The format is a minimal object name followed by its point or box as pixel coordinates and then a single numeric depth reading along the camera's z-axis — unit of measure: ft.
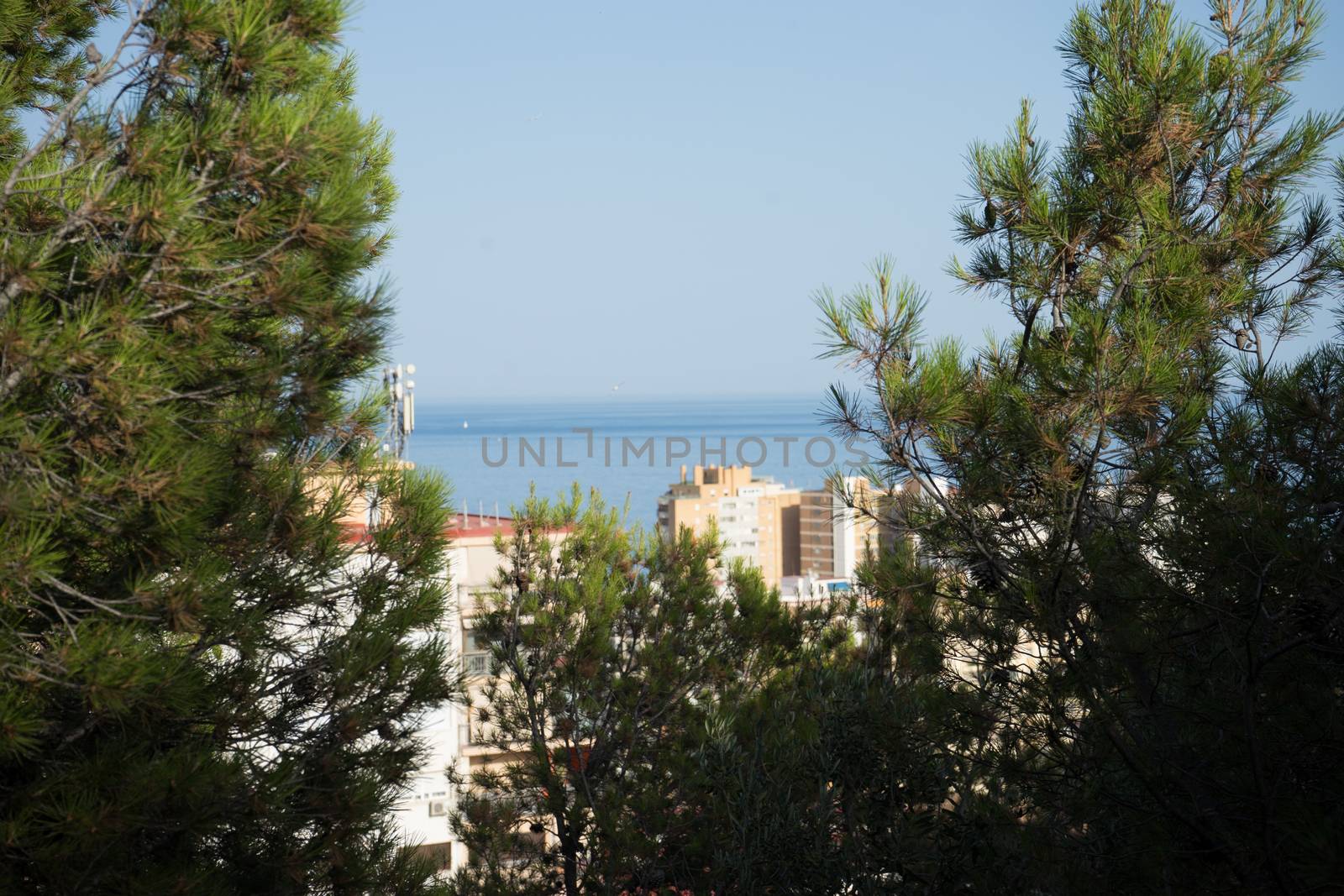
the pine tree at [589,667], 24.53
